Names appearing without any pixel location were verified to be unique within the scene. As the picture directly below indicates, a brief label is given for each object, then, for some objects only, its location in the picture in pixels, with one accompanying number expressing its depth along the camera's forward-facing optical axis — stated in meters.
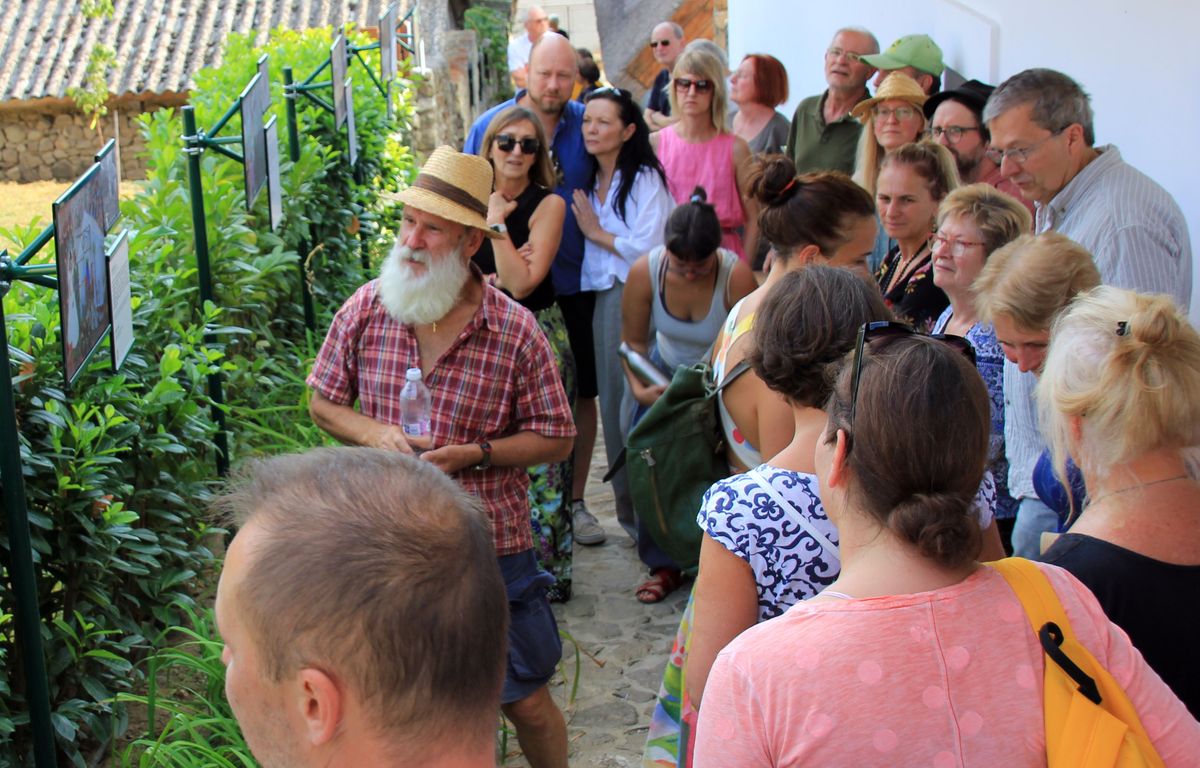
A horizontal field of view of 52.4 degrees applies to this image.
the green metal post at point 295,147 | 6.08
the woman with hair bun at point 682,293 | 4.49
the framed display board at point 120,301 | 2.87
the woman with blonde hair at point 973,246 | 3.45
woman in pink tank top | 5.98
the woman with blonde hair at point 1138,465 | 2.01
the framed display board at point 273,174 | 4.69
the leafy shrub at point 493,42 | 18.84
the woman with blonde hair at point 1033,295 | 2.90
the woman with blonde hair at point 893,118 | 5.28
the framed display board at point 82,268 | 2.52
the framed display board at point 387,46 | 8.87
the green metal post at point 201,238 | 4.20
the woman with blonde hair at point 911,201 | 4.18
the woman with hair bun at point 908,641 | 1.58
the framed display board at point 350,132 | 6.54
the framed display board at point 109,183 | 2.88
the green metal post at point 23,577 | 2.50
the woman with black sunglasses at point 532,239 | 4.81
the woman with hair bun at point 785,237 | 3.03
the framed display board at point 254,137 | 4.38
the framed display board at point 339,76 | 6.33
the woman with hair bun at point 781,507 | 2.21
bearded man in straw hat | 3.28
